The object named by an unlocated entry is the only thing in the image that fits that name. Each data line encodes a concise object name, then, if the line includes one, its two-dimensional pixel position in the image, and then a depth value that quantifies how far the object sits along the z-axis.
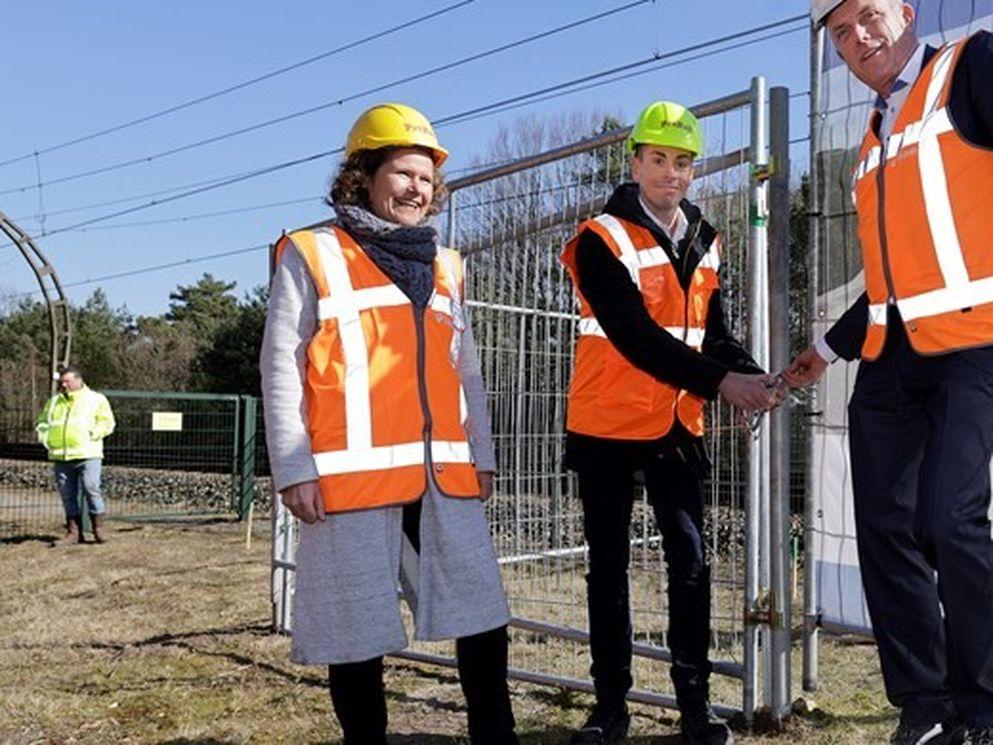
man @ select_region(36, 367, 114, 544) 11.81
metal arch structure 25.44
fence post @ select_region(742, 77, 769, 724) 3.51
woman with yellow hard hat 2.73
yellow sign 14.59
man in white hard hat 2.34
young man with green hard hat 3.30
